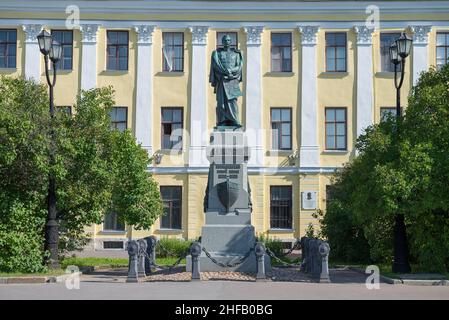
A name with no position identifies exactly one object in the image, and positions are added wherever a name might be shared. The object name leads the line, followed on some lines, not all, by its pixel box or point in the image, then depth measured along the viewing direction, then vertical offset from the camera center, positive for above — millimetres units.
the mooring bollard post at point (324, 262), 17438 -1564
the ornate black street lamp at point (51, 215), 19922 -513
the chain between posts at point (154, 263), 20422 -2118
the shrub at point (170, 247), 29969 -2137
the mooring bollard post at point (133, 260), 17750 -1600
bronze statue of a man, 20688 +3500
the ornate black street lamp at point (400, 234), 19000 -930
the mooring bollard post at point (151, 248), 22903 -1682
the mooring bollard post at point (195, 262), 17422 -1591
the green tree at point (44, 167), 19016 +867
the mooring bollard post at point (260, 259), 17500 -1517
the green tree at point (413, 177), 17703 +610
